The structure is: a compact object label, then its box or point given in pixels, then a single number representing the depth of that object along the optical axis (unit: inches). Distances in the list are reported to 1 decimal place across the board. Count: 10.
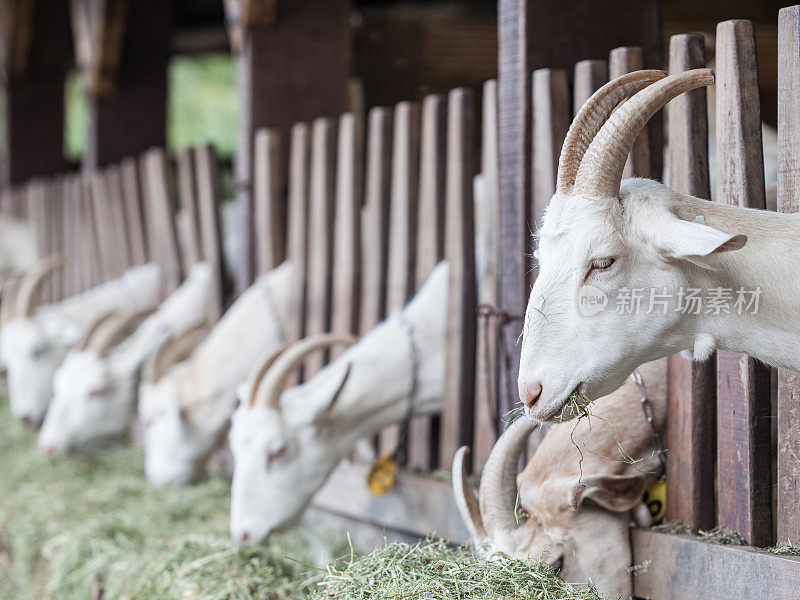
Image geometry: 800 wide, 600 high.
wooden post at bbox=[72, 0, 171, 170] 333.1
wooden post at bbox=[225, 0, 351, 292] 229.6
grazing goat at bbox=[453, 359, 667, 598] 107.1
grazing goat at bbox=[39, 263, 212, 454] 225.8
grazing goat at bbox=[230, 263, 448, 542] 151.3
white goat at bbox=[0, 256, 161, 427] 266.2
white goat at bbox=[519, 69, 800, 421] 88.4
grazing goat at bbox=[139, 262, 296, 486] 196.7
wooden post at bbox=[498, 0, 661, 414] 135.9
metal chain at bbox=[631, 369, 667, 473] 117.7
